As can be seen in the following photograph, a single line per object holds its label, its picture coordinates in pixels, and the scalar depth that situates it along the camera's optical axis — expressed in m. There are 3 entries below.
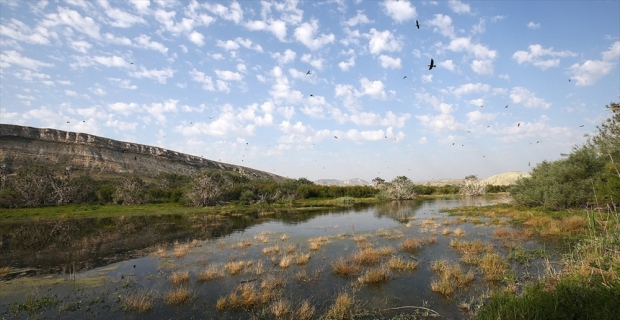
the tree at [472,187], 97.31
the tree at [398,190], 82.75
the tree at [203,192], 65.31
